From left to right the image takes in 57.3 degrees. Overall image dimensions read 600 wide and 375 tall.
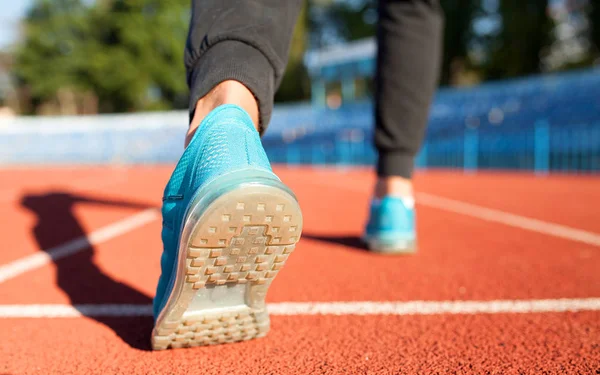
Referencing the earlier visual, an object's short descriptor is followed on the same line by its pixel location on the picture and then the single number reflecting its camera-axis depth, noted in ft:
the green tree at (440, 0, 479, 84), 96.07
